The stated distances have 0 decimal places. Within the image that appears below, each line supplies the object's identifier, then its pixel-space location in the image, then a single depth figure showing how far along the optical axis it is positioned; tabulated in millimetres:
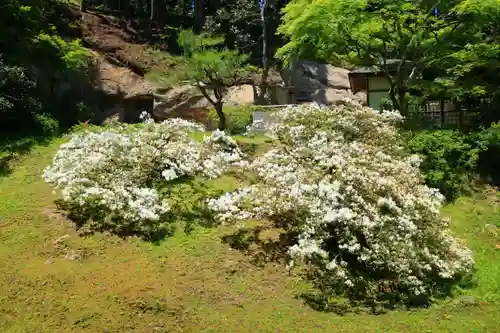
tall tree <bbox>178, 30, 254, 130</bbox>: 18797
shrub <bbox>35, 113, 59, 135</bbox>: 17359
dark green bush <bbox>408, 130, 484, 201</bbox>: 14250
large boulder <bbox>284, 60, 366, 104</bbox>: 29922
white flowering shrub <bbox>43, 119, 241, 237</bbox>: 10578
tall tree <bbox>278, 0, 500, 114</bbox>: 16797
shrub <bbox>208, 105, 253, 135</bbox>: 20141
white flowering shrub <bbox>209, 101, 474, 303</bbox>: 9672
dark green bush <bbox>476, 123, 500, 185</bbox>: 15242
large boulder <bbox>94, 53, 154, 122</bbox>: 26375
